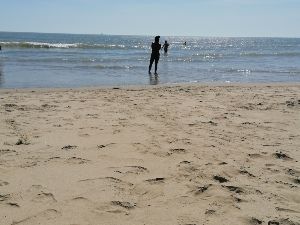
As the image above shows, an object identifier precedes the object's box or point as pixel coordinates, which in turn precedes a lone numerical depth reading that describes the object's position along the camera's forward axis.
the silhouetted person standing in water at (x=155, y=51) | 16.36
